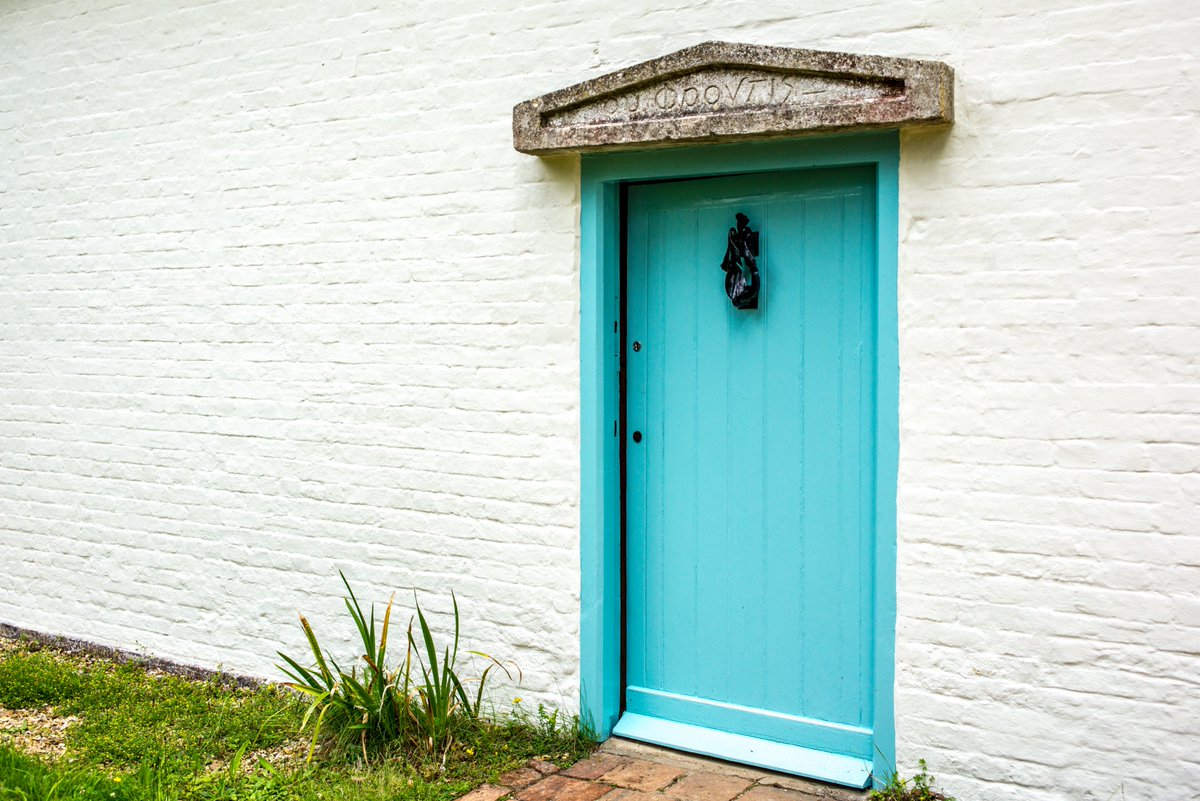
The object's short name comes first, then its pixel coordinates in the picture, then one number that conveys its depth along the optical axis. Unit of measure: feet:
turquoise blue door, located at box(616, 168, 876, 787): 13.15
